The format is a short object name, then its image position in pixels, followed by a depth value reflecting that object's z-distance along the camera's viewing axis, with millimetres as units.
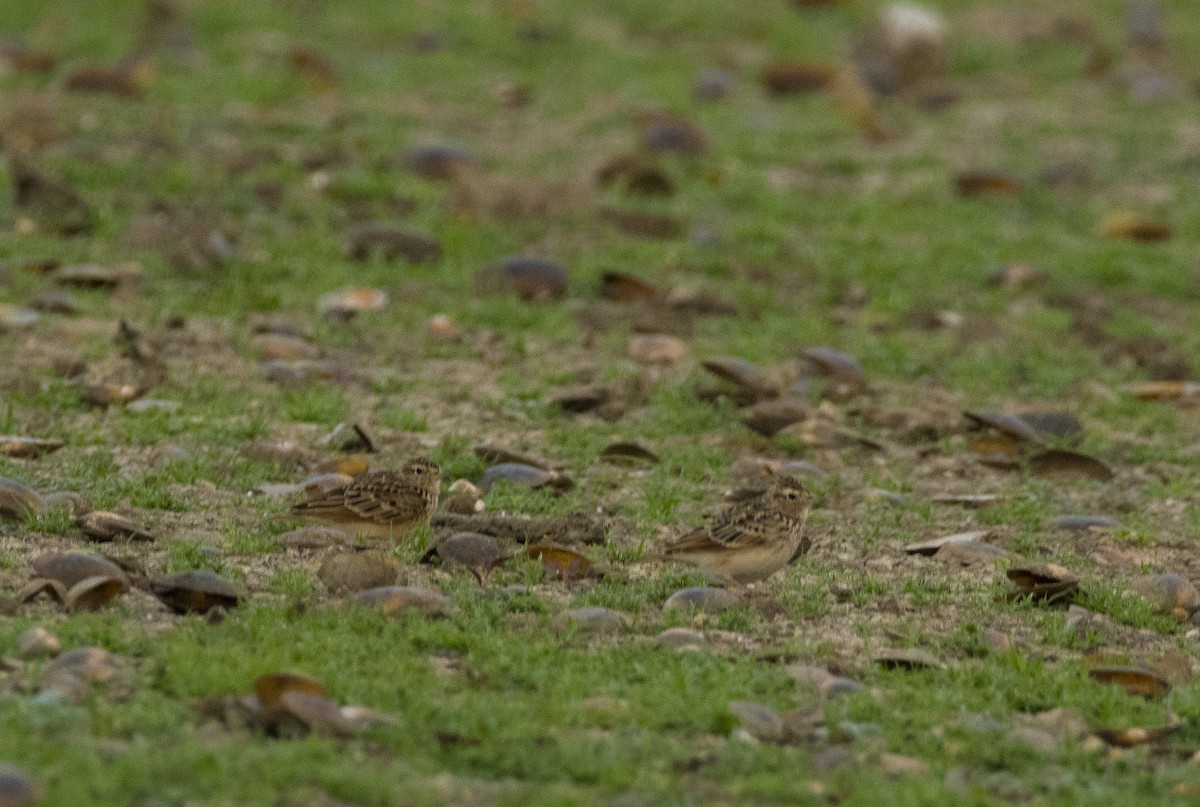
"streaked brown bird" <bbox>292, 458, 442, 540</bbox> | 15492
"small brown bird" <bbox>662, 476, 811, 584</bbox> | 14969
